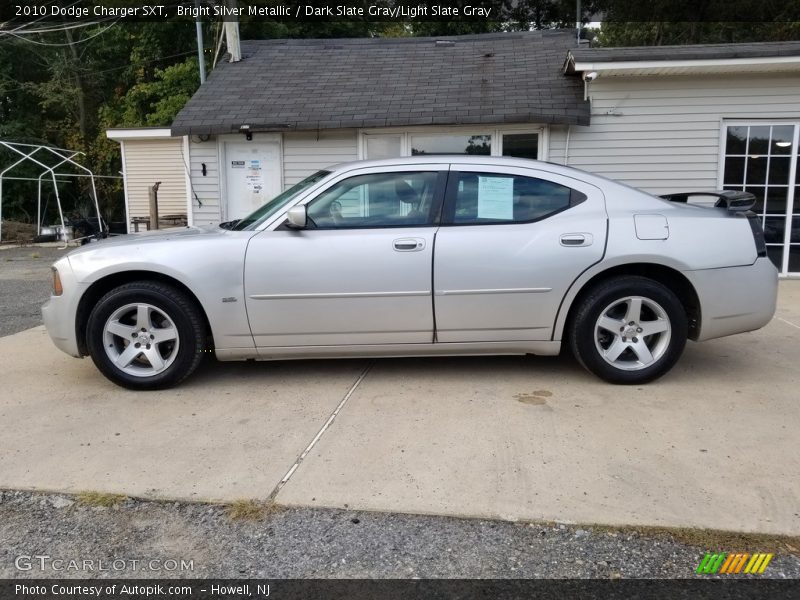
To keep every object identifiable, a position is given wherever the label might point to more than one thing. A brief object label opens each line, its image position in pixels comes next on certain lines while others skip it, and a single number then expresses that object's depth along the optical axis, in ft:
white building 29.84
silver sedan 14.62
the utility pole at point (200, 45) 54.97
